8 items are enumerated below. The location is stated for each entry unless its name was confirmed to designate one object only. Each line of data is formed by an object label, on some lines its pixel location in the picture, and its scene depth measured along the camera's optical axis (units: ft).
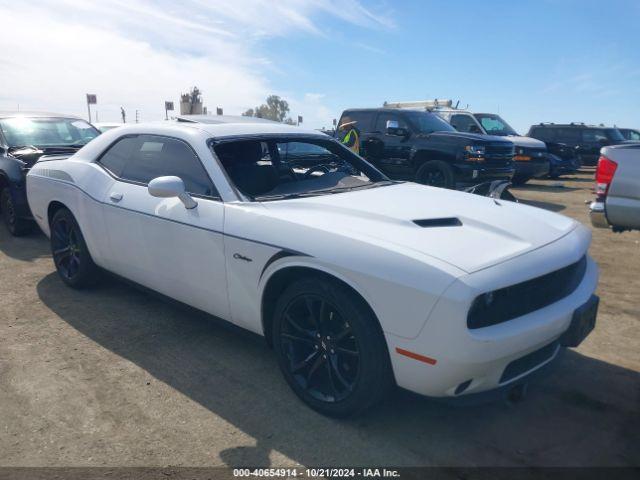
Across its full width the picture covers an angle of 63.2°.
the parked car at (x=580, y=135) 58.13
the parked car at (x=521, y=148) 42.34
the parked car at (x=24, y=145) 21.47
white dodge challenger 7.75
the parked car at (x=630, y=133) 63.72
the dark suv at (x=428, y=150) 31.07
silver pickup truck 16.62
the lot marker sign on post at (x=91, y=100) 67.54
